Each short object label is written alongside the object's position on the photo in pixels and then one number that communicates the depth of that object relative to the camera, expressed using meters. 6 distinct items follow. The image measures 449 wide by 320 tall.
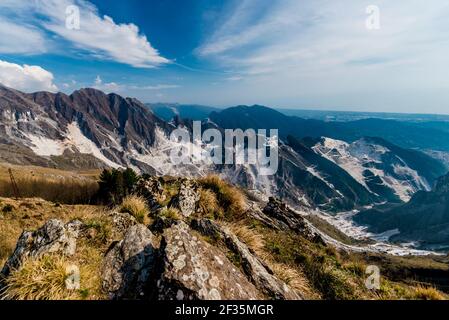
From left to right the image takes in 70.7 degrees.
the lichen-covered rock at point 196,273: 7.72
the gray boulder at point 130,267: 8.55
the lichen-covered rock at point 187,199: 16.81
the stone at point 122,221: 11.72
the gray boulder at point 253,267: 8.80
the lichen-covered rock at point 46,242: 9.55
